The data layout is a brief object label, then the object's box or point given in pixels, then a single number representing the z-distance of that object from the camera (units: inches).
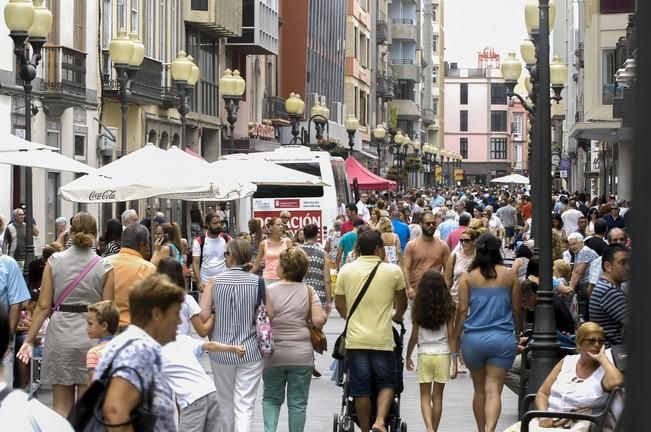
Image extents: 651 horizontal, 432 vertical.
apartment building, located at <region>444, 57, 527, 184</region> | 6998.0
